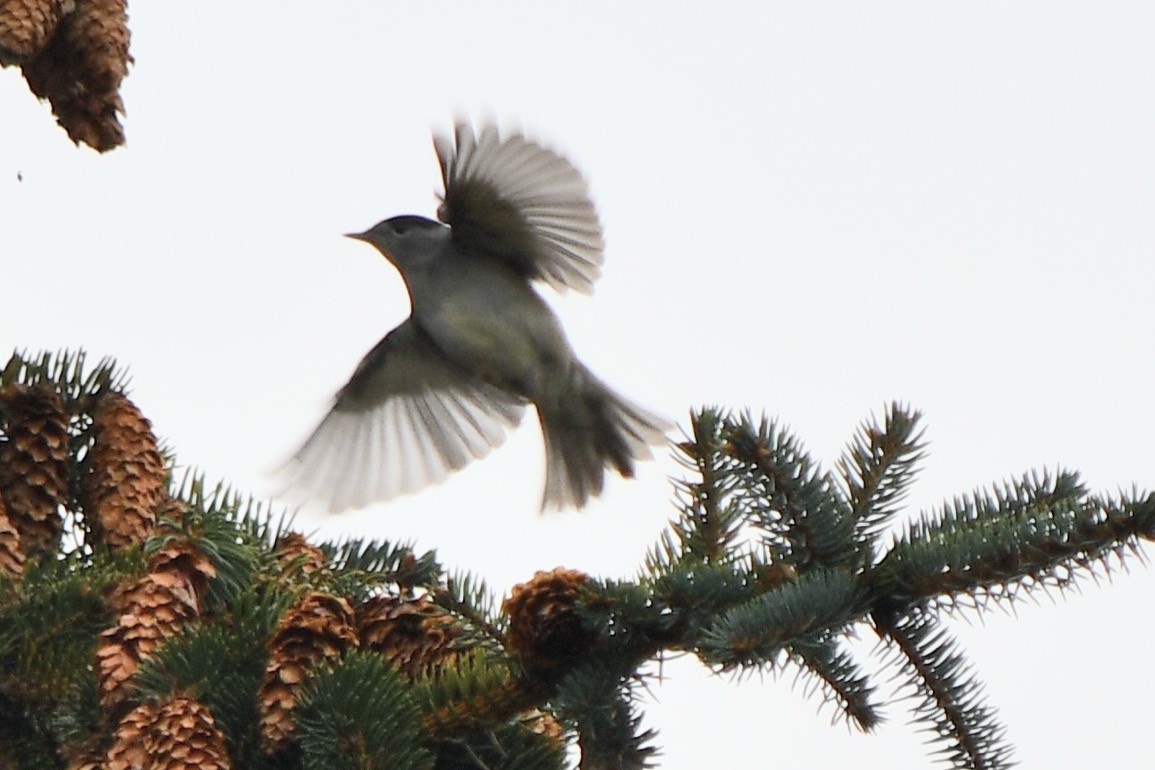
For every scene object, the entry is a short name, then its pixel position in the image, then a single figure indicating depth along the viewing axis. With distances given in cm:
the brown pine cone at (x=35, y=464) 512
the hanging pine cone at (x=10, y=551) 475
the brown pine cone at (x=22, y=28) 577
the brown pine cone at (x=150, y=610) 422
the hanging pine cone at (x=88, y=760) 405
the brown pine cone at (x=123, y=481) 509
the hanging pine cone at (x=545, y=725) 448
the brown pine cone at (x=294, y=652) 407
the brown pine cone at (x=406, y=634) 459
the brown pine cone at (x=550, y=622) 416
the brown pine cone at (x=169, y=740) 386
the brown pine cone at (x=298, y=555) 498
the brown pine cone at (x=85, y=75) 623
